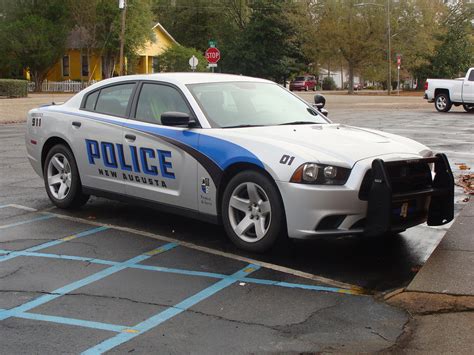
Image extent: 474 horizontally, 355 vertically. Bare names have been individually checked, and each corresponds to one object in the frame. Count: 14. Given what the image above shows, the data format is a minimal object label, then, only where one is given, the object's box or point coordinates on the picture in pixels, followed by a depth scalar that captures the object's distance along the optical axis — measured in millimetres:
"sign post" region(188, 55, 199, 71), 33500
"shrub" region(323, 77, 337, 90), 91625
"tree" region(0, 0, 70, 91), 50031
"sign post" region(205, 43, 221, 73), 29105
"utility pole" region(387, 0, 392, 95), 55794
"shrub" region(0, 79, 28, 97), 40094
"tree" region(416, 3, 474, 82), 67688
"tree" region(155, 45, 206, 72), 52875
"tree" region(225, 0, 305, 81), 67812
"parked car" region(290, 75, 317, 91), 74188
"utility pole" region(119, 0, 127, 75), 40494
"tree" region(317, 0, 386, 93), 59000
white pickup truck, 27189
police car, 5312
